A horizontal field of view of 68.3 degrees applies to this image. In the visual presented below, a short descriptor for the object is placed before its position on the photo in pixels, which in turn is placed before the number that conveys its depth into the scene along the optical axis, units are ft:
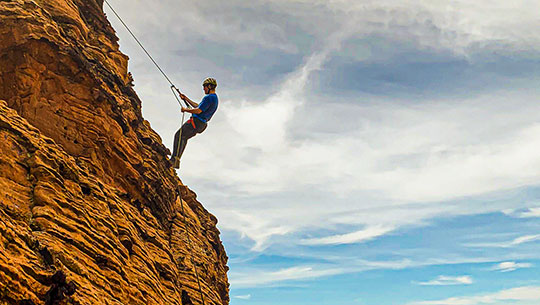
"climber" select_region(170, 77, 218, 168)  71.51
